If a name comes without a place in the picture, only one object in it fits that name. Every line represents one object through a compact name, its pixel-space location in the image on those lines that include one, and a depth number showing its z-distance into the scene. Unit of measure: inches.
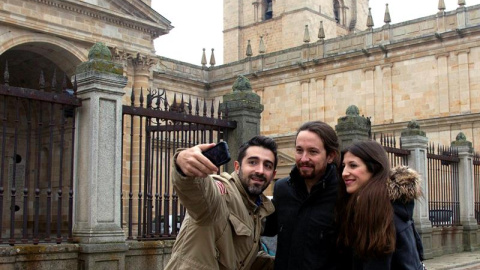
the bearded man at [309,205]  132.7
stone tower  1692.9
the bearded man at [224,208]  109.2
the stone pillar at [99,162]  287.6
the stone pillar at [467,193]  701.9
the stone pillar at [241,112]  357.1
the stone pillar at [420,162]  601.6
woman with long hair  121.3
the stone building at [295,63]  799.7
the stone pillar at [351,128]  485.4
